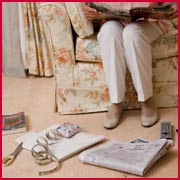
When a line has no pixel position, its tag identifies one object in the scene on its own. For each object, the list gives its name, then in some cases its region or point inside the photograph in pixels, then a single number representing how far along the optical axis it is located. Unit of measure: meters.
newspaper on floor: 2.61
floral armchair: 3.10
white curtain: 3.90
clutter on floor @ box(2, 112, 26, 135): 3.08
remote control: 2.87
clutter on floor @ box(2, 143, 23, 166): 2.78
